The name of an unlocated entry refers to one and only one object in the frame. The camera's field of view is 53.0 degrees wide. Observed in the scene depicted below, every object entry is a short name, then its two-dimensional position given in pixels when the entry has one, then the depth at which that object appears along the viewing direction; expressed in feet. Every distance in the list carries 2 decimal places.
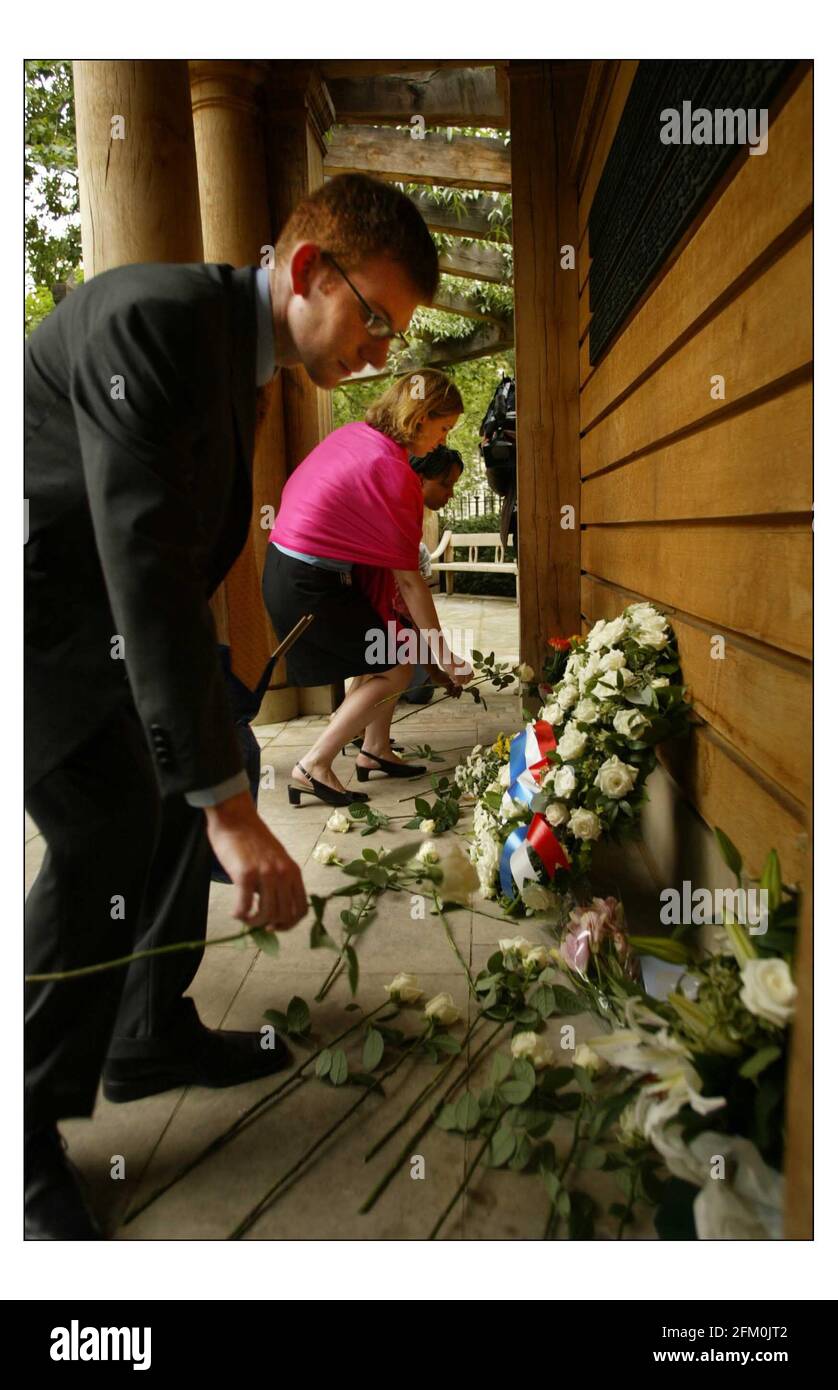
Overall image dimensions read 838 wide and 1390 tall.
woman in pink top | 6.86
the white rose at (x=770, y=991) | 2.56
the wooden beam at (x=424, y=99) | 6.62
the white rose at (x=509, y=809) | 6.18
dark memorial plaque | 3.38
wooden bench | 18.74
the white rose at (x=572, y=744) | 5.81
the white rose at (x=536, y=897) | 5.93
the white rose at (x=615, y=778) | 5.50
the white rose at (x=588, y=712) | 5.88
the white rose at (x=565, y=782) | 5.71
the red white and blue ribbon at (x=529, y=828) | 5.81
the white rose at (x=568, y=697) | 6.43
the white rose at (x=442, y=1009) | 4.63
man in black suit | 2.77
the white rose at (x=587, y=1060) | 4.11
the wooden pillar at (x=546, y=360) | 9.90
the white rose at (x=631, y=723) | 5.57
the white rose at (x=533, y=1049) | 4.21
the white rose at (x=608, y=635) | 6.25
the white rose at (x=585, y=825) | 5.62
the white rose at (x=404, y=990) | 4.90
